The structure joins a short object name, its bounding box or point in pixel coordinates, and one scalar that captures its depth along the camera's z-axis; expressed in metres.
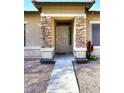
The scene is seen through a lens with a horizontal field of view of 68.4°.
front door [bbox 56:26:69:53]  9.02
